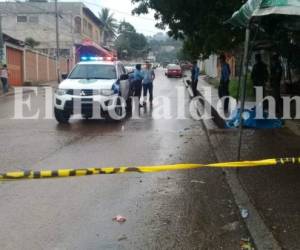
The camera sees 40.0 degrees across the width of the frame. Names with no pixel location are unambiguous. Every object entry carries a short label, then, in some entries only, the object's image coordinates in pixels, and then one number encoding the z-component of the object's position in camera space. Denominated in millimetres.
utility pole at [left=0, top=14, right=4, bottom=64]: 24301
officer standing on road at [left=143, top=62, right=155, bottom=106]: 15924
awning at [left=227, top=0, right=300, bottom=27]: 5079
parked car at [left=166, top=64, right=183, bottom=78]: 43620
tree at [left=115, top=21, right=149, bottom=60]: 80258
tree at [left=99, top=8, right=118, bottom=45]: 65815
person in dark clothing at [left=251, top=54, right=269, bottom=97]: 12385
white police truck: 11206
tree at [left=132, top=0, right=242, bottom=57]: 10562
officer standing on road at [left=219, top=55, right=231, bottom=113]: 12494
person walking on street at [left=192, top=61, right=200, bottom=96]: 19162
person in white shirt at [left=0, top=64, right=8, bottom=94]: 22616
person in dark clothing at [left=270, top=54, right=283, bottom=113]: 11424
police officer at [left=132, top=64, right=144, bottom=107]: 15597
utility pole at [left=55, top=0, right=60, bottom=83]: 36273
